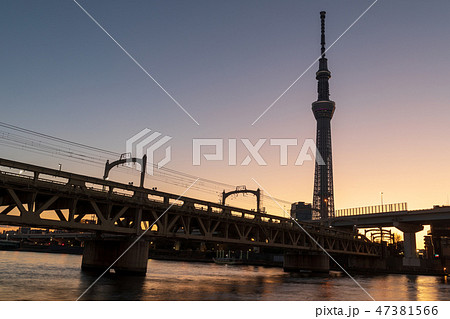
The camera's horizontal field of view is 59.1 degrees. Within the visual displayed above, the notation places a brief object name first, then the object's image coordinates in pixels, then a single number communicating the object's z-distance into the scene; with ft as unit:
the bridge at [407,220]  372.38
